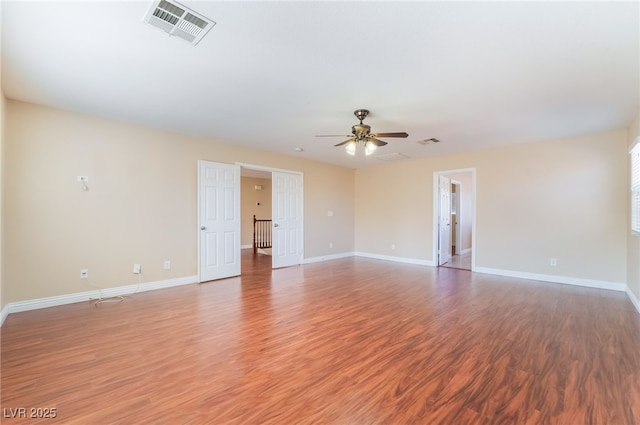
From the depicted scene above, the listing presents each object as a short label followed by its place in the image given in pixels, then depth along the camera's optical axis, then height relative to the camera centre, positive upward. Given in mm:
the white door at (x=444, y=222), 6699 -291
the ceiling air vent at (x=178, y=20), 1854 +1378
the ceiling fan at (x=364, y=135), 3560 +994
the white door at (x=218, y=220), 4973 -181
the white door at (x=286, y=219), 6227 -197
